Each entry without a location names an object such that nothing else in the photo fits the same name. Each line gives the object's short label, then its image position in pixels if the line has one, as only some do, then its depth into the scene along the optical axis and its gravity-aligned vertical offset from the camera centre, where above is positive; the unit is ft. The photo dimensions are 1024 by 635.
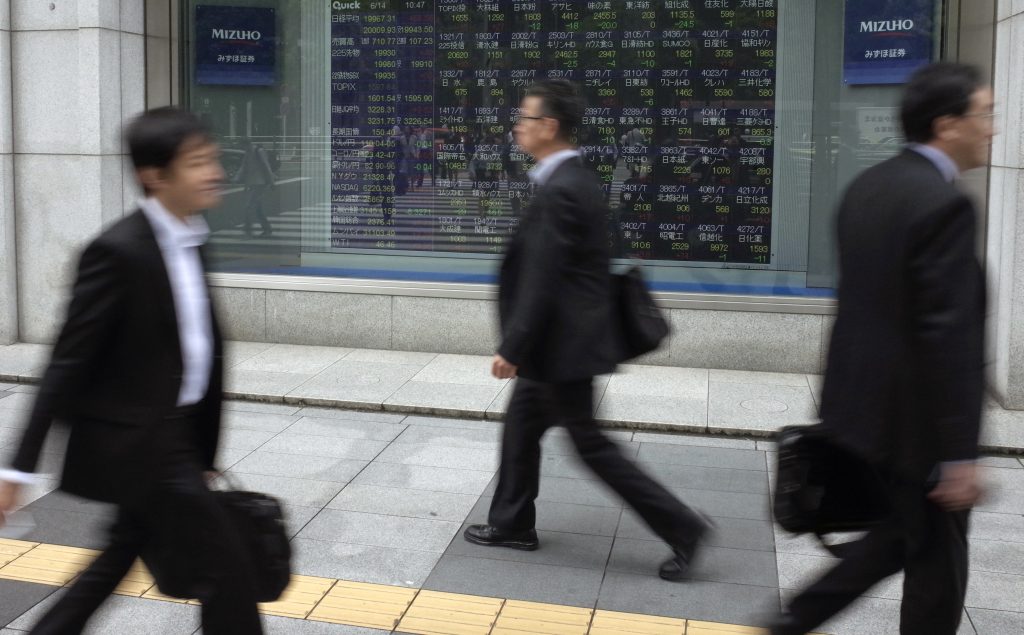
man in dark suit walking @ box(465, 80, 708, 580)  14.33 -1.31
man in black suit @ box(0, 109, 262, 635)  9.48 -1.61
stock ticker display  27.40 +1.83
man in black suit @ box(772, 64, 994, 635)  9.53 -1.25
